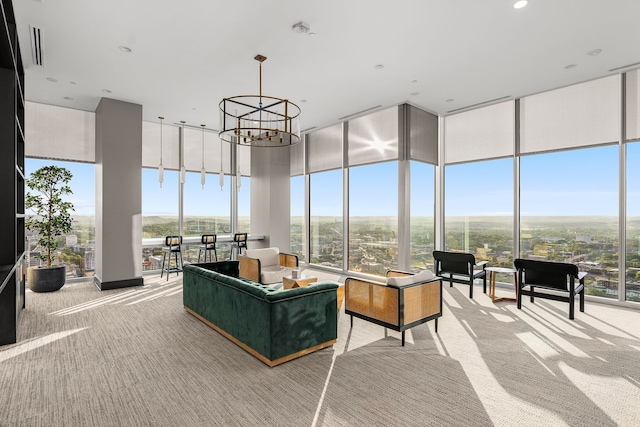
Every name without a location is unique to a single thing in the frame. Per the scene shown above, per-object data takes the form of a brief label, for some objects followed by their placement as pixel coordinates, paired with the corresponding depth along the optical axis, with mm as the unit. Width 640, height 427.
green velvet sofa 3121
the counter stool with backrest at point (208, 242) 7695
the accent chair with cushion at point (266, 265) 5789
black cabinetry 2686
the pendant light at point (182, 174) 7791
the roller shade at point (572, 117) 5250
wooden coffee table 4307
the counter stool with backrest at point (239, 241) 8305
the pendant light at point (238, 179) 8287
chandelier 4152
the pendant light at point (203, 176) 7616
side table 5356
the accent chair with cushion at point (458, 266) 5590
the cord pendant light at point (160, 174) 7121
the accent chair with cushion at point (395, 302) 3596
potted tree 5793
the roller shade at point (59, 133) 6598
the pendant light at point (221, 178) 7991
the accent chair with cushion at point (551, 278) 4387
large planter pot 5954
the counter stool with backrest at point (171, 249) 7324
